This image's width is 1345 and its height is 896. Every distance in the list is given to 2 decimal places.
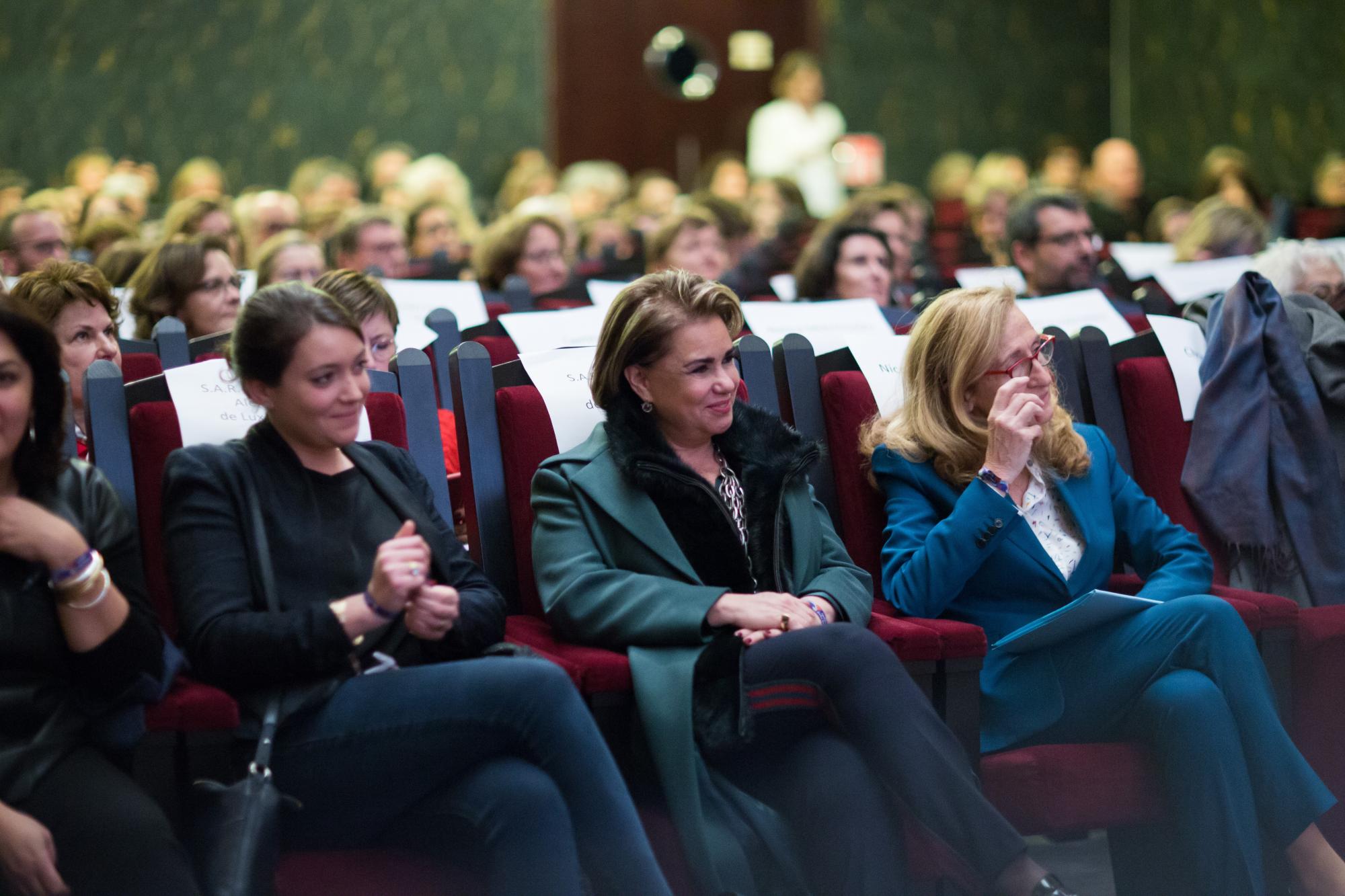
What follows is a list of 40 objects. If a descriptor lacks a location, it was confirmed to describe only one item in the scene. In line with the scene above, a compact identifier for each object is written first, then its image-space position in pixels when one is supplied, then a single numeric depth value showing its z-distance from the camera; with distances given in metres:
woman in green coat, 3.90
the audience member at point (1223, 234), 10.23
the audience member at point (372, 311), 5.97
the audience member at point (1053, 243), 9.27
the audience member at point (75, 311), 5.15
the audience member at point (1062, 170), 19.52
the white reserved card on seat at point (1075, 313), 6.92
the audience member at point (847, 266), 8.90
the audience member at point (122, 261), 8.45
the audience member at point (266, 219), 12.01
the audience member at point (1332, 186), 16.62
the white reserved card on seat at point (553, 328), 6.80
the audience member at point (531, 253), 10.34
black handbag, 3.28
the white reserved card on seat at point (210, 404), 4.40
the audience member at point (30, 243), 9.55
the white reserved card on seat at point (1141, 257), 11.84
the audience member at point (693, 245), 10.40
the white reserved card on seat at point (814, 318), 7.06
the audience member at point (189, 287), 7.23
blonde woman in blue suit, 4.24
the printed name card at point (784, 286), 10.64
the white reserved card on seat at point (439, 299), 8.49
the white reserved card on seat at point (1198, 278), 8.37
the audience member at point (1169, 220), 14.33
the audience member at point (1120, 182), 16.94
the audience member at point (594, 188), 17.86
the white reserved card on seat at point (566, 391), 4.87
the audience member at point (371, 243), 10.20
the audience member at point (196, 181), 17.19
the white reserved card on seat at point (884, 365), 5.24
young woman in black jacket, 3.65
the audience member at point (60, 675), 3.32
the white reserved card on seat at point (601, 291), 9.11
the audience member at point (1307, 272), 6.50
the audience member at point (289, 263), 8.10
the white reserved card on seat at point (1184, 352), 5.69
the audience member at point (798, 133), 19.72
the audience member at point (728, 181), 19.09
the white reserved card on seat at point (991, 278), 9.96
